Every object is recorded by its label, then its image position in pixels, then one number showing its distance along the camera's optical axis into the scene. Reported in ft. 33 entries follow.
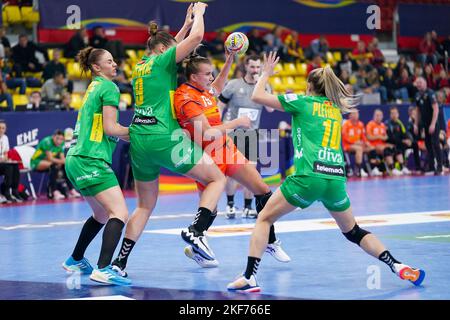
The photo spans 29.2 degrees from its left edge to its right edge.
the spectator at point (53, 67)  64.75
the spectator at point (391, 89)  80.23
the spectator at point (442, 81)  83.75
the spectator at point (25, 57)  65.57
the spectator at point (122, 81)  65.65
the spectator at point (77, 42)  68.23
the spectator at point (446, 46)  86.99
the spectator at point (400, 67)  82.38
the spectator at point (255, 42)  75.82
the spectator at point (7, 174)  52.95
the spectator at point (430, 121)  68.95
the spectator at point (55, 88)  61.67
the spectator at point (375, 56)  83.15
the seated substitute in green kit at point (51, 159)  55.11
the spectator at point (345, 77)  75.00
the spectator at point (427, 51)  86.66
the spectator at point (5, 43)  65.41
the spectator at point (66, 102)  59.31
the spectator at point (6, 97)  58.80
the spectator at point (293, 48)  81.87
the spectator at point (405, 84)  81.20
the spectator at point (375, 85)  77.69
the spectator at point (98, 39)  67.26
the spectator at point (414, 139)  72.13
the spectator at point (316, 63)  76.64
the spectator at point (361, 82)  78.59
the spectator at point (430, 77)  83.51
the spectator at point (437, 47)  87.30
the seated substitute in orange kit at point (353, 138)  67.92
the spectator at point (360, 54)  82.58
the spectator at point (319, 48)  81.66
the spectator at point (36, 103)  57.62
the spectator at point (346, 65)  79.05
